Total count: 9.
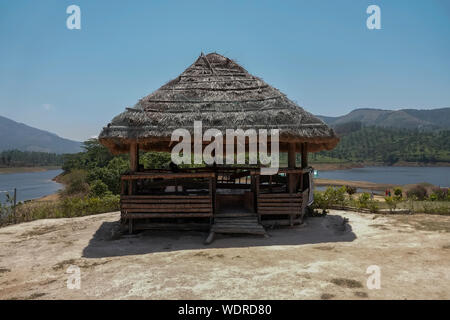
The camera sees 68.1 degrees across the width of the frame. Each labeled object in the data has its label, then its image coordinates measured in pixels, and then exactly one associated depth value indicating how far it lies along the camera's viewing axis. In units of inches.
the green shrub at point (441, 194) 535.2
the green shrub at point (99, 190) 677.9
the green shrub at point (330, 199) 453.1
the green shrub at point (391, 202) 412.2
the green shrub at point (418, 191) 663.1
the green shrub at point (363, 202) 431.1
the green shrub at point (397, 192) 589.7
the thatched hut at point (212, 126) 306.3
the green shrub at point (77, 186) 862.1
